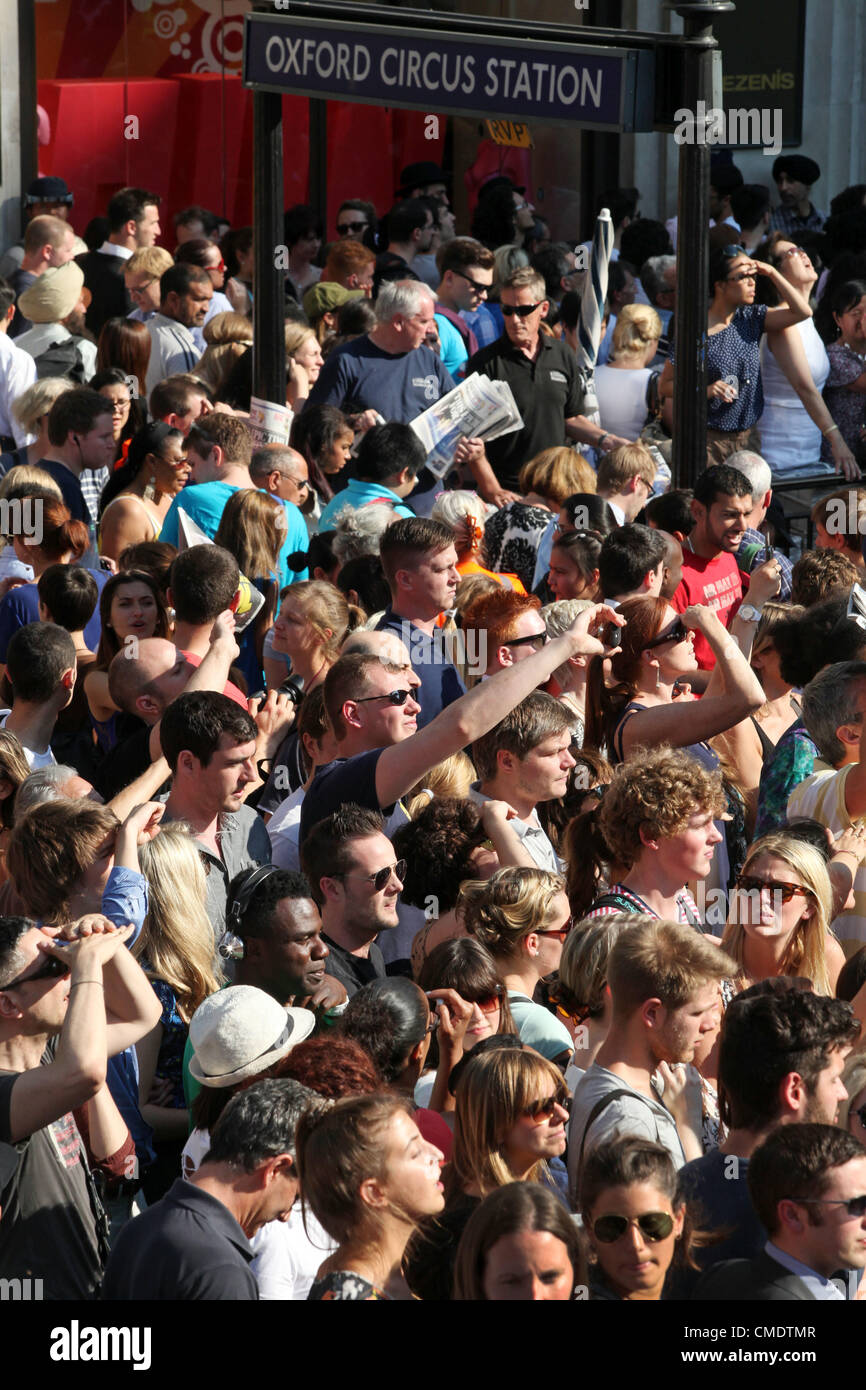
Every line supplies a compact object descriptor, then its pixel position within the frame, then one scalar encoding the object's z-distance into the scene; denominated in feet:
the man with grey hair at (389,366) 59.62
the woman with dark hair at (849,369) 65.87
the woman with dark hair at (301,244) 91.86
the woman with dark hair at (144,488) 52.08
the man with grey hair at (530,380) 61.16
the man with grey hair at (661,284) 79.77
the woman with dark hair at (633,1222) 22.85
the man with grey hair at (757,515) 48.88
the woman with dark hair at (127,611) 42.39
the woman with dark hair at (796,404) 62.90
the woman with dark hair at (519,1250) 21.24
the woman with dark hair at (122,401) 58.23
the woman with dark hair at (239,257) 86.02
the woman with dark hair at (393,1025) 26.81
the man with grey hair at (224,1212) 22.27
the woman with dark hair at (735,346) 61.93
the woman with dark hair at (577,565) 45.42
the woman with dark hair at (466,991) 27.63
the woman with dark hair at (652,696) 36.04
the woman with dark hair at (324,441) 54.19
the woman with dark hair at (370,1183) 22.36
